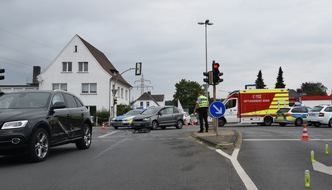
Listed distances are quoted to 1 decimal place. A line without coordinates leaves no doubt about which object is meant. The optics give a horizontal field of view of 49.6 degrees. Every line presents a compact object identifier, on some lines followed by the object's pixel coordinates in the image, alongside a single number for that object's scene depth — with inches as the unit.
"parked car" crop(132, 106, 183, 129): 880.3
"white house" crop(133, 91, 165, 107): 4067.4
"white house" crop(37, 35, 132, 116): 1829.5
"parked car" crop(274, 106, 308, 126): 1081.4
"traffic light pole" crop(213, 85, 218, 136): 530.0
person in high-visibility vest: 589.0
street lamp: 1366.9
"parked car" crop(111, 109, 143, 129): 1006.4
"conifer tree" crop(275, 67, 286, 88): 4357.8
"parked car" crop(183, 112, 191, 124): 1531.0
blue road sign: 511.2
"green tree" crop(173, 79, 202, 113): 4141.2
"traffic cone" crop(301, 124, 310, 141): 511.8
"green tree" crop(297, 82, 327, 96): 5182.1
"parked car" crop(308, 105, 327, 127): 992.6
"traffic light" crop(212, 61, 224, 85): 551.2
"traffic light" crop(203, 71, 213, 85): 559.7
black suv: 287.3
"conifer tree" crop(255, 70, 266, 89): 4461.6
